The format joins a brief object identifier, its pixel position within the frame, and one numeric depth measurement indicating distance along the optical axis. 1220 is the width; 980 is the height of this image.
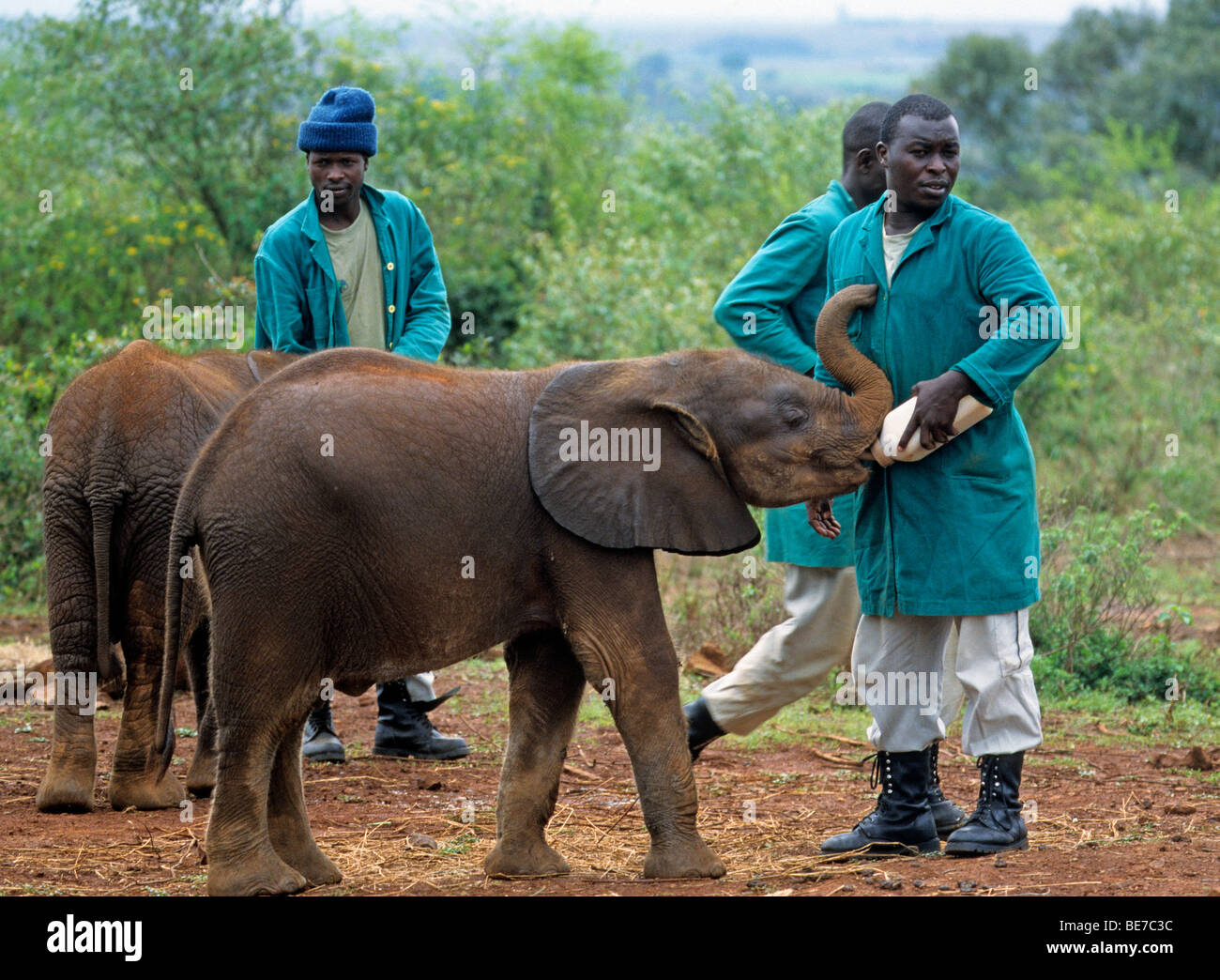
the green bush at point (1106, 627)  9.09
